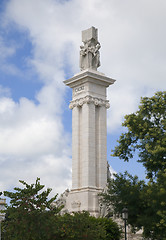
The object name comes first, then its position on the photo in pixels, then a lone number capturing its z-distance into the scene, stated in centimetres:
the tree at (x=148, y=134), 2651
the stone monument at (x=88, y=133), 3753
